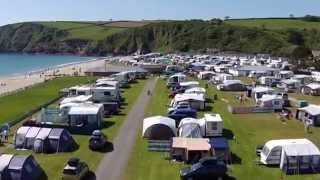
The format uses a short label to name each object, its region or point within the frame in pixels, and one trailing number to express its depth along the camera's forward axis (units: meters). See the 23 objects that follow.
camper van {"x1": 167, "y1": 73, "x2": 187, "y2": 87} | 78.18
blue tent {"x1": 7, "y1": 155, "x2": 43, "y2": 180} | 27.95
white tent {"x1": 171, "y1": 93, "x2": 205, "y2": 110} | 53.81
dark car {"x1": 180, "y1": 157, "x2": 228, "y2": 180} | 28.88
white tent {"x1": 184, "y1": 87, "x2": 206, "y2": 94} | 61.16
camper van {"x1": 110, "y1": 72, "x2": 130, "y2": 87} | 81.46
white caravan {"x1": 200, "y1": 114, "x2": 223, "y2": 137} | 39.72
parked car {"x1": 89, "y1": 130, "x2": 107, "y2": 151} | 36.31
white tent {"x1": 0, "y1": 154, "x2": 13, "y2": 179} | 27.75
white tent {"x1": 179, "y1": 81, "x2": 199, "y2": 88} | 69.25
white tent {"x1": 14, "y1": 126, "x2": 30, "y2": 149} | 36.41
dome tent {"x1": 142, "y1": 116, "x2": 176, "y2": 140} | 38.97
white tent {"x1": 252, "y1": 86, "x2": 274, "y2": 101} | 61.87
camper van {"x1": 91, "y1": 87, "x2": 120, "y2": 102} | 57.09
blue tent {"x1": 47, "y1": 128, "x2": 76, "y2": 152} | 35.50
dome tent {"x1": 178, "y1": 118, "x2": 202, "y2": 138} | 37.78
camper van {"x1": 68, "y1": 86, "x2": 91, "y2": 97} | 60.24
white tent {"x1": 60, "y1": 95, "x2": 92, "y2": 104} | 51.72
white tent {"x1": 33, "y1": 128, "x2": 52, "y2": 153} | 35.34
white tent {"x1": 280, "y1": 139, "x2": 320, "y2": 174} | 31.17
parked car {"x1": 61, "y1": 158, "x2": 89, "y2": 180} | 27.86
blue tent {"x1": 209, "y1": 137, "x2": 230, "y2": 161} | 32.62
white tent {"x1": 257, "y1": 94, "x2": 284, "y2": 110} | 54.44
